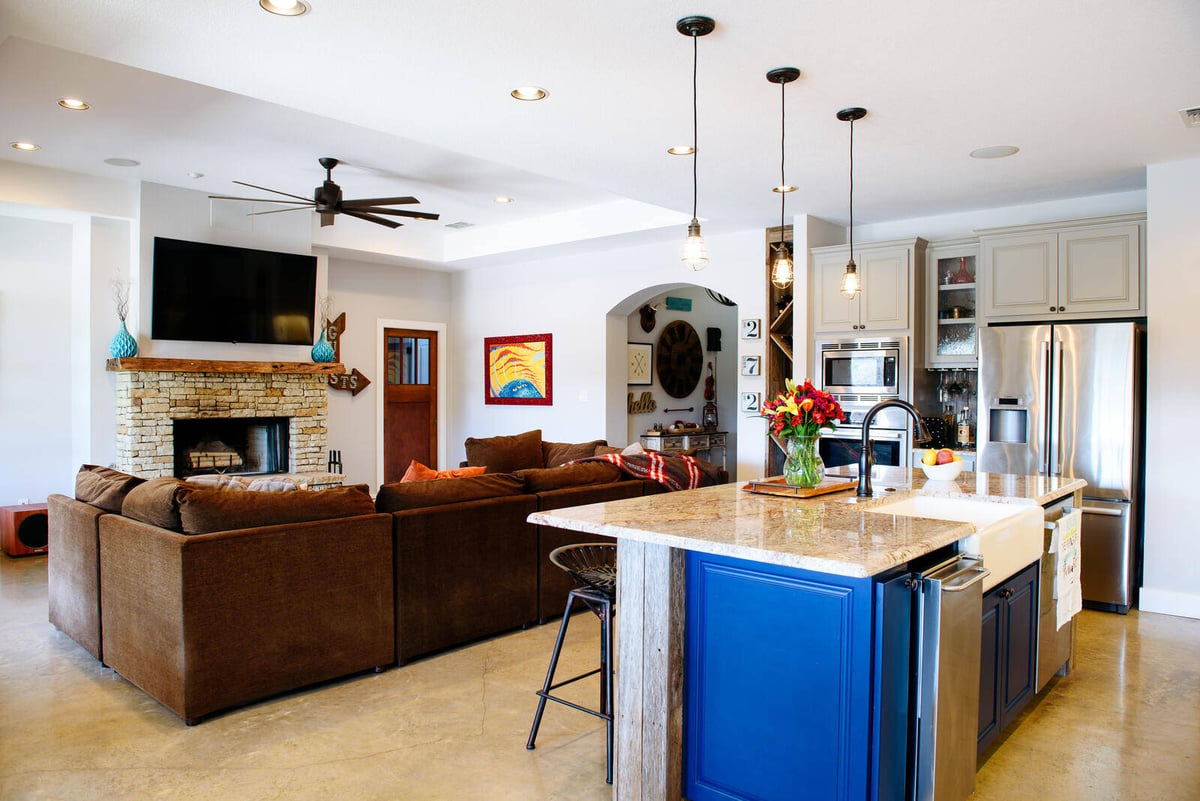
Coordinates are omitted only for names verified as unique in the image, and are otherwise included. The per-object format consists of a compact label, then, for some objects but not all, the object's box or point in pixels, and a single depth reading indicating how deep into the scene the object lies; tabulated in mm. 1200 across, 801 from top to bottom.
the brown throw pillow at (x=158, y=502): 3098
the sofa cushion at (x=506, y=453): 5492
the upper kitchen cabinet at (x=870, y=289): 5637
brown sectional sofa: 3018
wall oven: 5578
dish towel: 3138
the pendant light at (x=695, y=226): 2771
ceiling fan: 5535
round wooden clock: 8688
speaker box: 5738
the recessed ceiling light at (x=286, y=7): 2662
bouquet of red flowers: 2904
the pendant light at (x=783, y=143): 3240
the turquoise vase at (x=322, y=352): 7327
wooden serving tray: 3020
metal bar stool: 2670
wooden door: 8602
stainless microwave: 5672
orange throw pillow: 4453
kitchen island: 2031
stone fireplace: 6176
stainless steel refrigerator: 4570
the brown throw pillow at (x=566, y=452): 5918
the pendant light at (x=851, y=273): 3721
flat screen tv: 6285
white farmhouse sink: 2500
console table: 8039
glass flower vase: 3049
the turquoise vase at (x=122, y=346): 6066
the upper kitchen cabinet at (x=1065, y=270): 4773
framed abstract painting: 8234
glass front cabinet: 5562
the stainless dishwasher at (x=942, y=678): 2123
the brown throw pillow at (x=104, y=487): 3586
